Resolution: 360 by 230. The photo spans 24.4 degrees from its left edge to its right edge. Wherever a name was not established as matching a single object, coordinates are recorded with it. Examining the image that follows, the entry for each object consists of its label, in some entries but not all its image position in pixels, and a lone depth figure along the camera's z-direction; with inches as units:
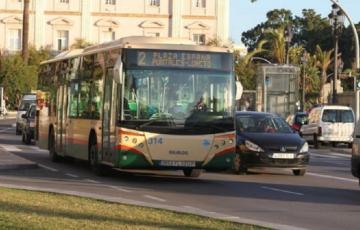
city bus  705.0
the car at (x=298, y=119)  1578.5
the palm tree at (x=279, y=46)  3184.1
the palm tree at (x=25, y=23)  2736.2
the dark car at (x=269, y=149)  810.2
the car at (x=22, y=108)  1662.2
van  1486.2
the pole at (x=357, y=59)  1385.3
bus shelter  1831.9
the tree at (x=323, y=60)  3311.5
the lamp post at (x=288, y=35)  2523.1
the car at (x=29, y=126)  1338.6
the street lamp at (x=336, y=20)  1725.9
